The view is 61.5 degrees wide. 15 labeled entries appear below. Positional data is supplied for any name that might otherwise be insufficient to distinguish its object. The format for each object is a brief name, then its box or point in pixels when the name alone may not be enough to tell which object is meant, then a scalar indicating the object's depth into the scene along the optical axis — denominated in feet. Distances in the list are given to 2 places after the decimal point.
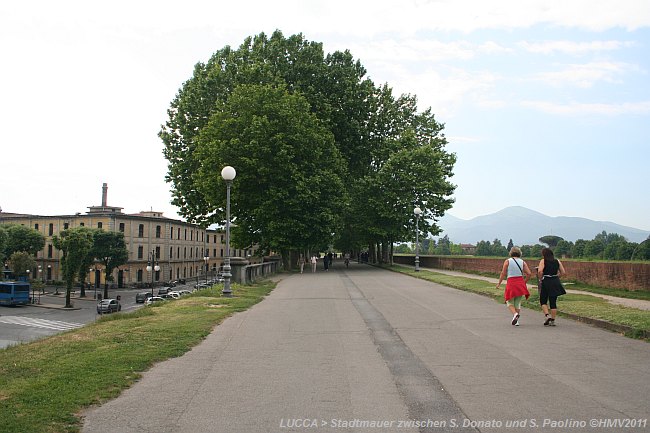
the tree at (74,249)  204.74
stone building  268.82
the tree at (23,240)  262.47
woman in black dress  37.17
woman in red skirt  37.73
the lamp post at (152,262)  230.89
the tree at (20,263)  242.17
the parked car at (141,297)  195.62
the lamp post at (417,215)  126.19
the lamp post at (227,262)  61.16
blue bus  185.98
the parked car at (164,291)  192.03
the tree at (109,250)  244.63
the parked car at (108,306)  168.31
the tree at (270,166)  115.34
